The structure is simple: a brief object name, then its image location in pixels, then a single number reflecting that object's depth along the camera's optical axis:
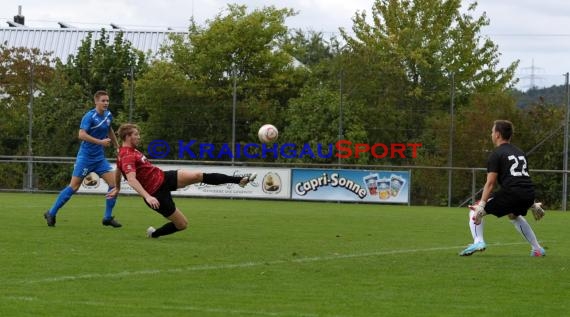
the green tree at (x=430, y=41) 47.96
